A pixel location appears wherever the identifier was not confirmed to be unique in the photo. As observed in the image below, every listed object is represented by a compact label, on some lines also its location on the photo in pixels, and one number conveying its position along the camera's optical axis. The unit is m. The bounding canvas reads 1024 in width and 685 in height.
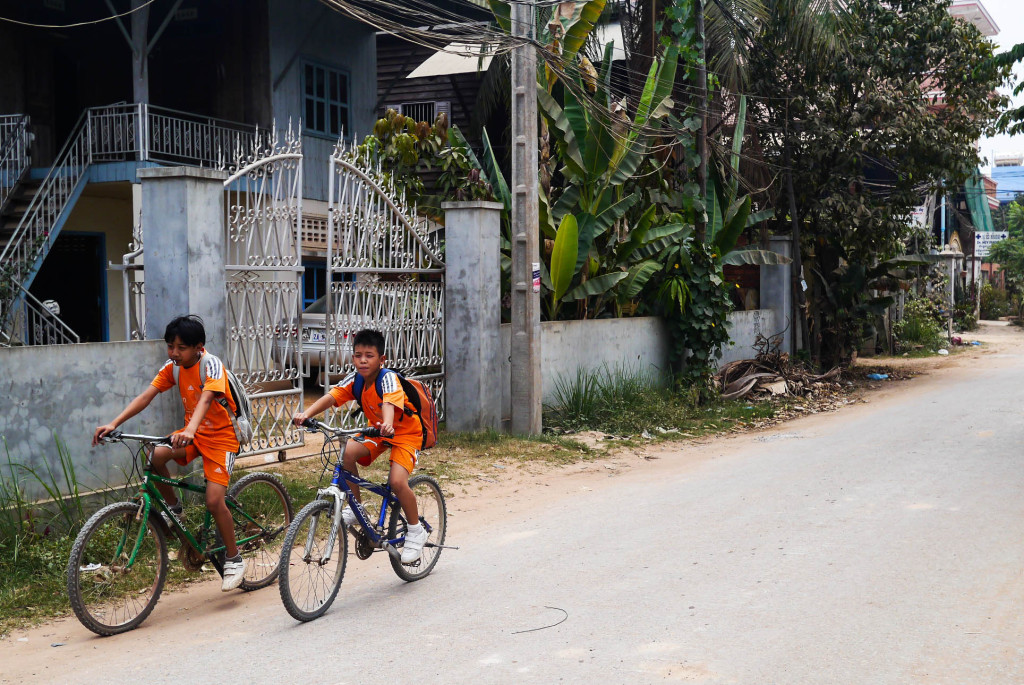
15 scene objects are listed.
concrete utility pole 10.74
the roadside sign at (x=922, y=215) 30.50
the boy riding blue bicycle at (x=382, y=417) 5.54
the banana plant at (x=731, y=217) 15.52
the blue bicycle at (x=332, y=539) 5.02
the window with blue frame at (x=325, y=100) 18.00
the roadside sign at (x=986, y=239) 36.06
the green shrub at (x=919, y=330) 24.16
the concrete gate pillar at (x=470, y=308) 10.87
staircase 13.66
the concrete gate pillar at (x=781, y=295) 18.80
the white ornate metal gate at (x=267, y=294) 8.30
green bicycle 4.93
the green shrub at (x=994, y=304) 37.25
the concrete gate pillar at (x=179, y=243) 7.43
